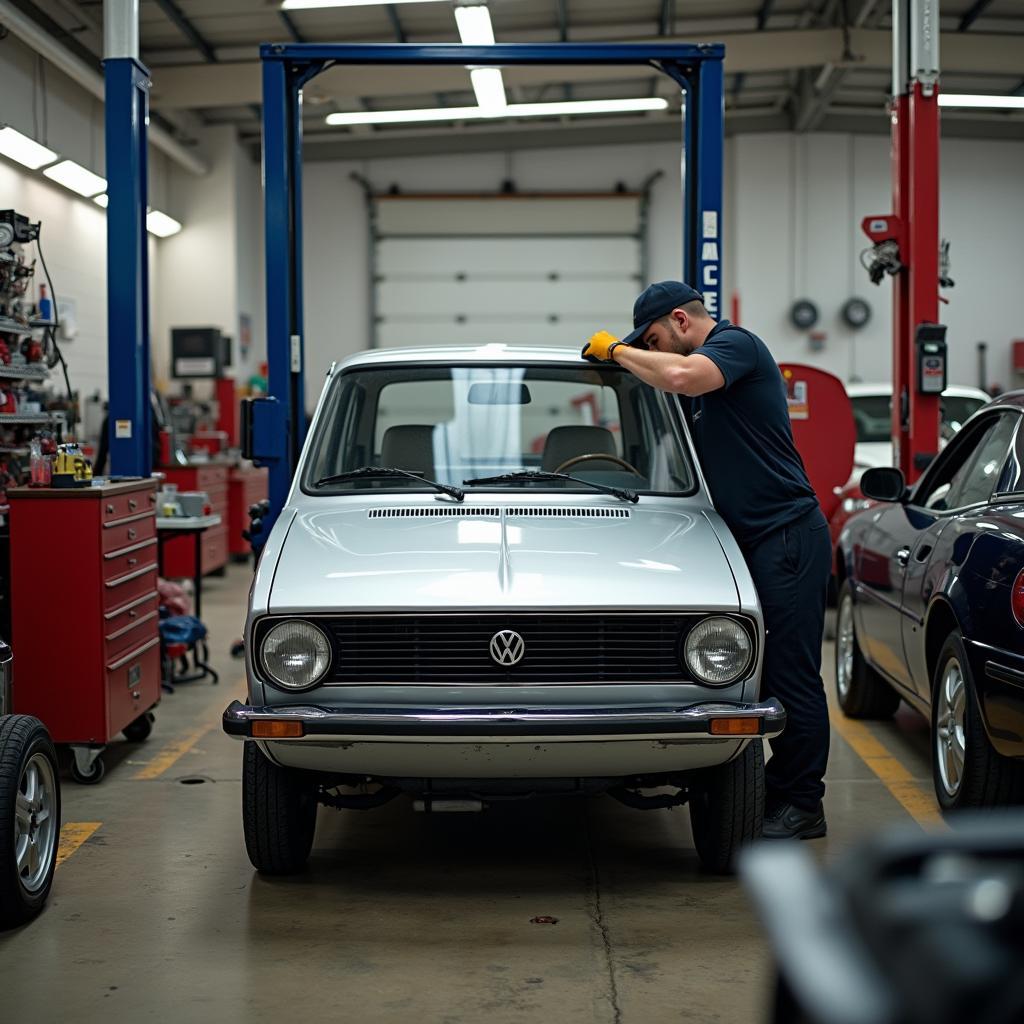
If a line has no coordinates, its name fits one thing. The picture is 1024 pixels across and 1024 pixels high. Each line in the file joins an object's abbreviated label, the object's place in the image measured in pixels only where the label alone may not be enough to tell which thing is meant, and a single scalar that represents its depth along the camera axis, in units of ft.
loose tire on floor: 11.98
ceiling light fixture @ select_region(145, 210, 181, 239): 54.13
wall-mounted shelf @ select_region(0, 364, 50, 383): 22.74
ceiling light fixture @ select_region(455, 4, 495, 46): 39.32
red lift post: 27.58
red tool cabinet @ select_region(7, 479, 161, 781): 17.06
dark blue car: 13.10
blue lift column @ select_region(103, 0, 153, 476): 20.47
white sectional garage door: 64.18
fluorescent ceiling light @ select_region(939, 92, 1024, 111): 48.78
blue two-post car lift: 18.56
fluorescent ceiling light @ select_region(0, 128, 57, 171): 38.09
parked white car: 33.64
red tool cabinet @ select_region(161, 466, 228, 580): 38.17
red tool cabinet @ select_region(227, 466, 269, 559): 46.42
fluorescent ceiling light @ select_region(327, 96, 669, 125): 52.60
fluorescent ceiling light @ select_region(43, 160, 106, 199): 42.60
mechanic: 14.15
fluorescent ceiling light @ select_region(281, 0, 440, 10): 39.68
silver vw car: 12.00
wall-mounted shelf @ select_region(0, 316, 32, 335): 22.18
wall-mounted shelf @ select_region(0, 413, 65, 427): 23.43
